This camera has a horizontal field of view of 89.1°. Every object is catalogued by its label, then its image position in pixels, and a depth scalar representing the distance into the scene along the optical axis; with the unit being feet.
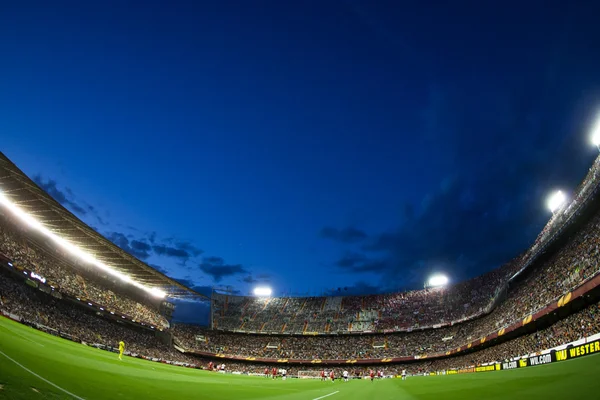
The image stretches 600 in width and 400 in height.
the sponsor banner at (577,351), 55.14
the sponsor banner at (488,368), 96.58
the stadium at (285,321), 39.32
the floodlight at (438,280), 229.66
